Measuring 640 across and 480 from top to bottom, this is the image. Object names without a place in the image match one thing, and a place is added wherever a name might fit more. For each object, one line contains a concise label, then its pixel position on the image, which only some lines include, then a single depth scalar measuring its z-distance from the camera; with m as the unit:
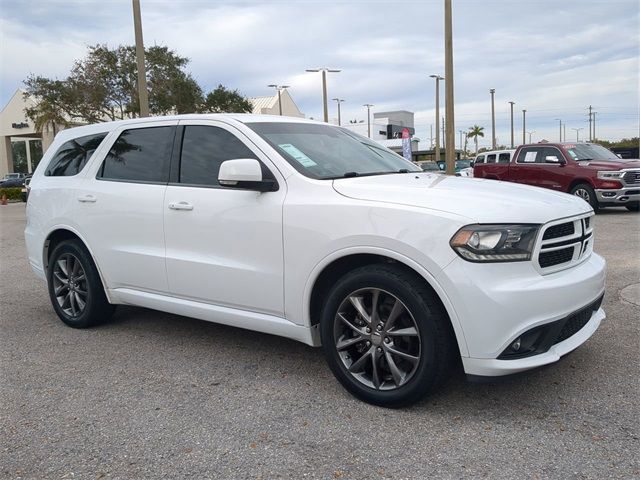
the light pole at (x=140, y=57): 13.41
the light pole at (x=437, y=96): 38.16
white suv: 3.06
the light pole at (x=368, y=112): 59.67
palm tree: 112.51
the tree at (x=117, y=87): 27.88
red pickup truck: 13.58
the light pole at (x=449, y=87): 14.93
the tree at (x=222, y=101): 33.00
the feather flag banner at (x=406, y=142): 17.34
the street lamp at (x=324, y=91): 31.11
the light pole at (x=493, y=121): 50.97
